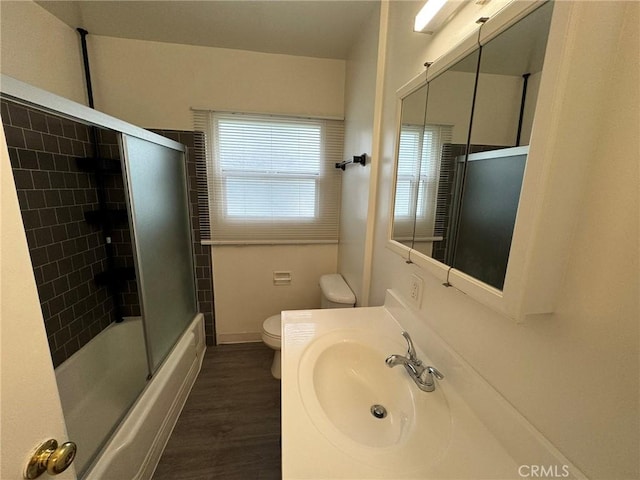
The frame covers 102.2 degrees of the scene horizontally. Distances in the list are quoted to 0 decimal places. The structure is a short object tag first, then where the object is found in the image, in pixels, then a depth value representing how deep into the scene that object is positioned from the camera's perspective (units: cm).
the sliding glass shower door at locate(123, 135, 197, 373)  145
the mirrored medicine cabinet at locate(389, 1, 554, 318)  58
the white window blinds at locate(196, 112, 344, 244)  205
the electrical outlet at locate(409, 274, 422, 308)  105
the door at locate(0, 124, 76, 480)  43
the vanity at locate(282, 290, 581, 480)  59
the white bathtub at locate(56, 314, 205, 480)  113
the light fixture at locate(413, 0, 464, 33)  83
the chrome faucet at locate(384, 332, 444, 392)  84
